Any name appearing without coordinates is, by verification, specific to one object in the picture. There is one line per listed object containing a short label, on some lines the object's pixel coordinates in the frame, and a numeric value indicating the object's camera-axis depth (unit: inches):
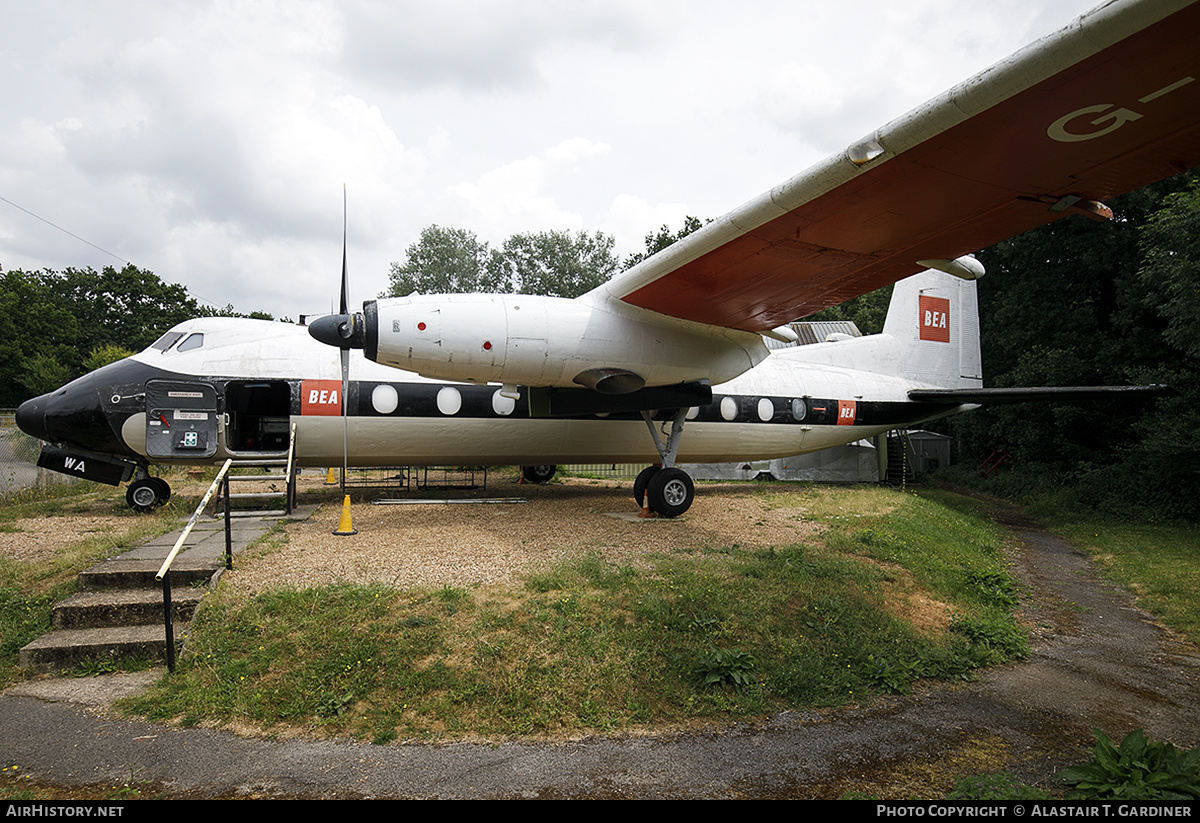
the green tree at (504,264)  2389.3
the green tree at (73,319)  1531.7
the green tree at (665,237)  1471.5
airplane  185.3
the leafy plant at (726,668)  199.0
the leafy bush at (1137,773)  127.6
